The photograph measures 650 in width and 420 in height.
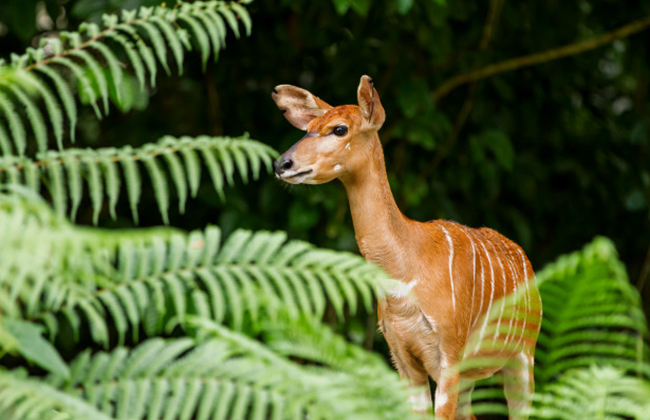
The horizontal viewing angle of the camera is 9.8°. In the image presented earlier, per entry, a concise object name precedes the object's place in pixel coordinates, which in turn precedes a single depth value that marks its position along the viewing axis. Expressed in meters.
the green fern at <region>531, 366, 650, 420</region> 7.70
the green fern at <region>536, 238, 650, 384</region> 7.72
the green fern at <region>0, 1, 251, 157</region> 8.02
